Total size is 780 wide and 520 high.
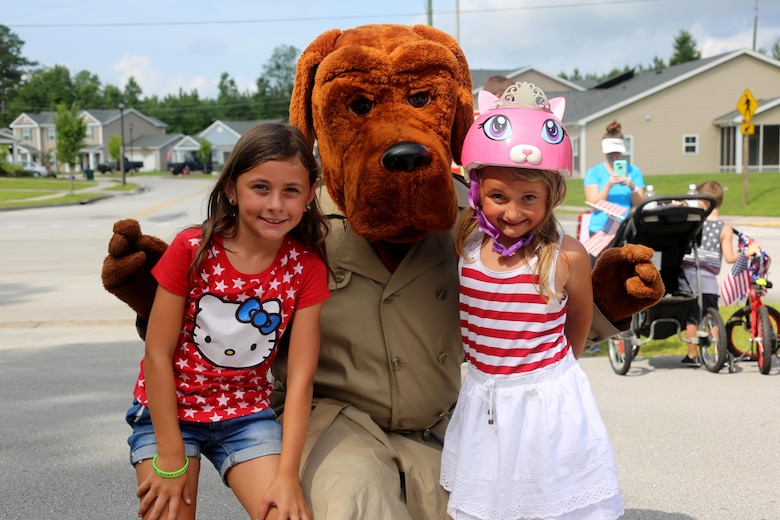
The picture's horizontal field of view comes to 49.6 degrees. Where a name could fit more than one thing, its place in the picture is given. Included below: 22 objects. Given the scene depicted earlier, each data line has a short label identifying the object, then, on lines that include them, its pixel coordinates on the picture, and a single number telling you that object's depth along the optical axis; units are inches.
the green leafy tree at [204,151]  3115.2
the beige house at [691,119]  1514.5
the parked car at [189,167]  2940.7
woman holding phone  315.9
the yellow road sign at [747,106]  851.4
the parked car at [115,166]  3275.1
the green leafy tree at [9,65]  4040.4
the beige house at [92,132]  3816.4
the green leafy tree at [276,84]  4217.5
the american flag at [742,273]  270.7
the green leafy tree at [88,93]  4670.3
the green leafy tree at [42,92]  4097.7
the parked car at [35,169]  2655.8
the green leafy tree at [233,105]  4313.5
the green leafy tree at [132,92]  5147.6
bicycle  258.8
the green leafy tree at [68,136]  2078.0
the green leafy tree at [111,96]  4849.4
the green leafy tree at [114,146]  3056.1
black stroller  245.9
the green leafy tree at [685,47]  3063.5
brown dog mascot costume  94.5
